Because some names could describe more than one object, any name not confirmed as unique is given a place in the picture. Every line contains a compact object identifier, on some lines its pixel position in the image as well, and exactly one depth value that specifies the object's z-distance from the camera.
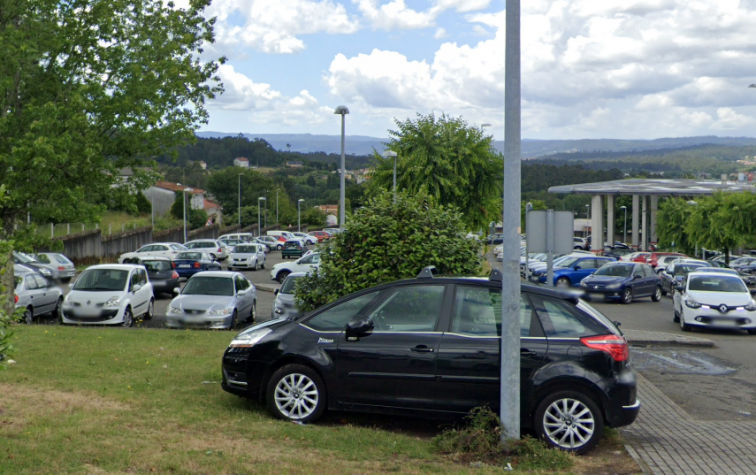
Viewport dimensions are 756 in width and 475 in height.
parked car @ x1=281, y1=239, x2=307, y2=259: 52.81
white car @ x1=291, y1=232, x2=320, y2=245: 69.57
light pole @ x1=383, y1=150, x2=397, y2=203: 25.45
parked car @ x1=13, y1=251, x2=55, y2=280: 28.39
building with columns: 71.81
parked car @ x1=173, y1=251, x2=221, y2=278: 36.69
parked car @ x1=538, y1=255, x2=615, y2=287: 32.47
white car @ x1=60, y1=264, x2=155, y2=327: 17.45
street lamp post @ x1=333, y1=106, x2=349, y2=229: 23.34
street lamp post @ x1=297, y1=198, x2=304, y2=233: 100.94
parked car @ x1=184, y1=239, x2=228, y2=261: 49.47
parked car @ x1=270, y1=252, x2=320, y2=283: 34.66
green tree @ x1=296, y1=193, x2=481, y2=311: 10.53
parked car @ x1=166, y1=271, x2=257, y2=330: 17.22
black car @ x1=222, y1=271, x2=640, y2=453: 7.44
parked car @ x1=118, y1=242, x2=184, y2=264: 41.65
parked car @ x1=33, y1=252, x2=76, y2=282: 31.77
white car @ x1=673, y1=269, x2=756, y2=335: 19.39
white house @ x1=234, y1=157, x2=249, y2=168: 180.98
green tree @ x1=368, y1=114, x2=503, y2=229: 29.48
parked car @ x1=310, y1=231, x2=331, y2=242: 73.44
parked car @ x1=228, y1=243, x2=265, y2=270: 43.34
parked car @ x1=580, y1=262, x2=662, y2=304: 28.33
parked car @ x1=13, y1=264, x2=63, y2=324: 18.08
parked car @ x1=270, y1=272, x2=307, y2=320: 17.64
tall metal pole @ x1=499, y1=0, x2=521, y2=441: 7.04
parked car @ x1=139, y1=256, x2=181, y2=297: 26.52
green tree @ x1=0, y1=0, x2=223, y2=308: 14.77
